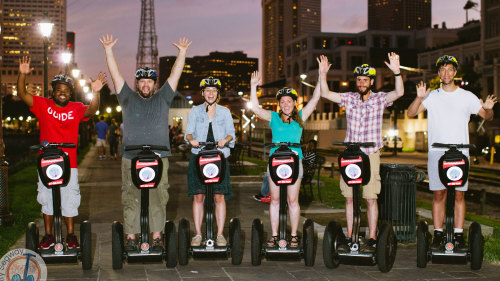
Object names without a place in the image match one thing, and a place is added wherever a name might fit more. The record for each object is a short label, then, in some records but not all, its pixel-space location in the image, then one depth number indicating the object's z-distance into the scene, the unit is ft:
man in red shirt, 20.88
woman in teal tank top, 21.91
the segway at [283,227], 20.49
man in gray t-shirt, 20.89
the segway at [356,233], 20.21
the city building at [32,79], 636.48
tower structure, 331.57
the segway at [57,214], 19.58
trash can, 25.44
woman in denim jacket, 21.79
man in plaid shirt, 21.65
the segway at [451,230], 20.31
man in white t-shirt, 21.52
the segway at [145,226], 19.74
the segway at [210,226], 20.51
